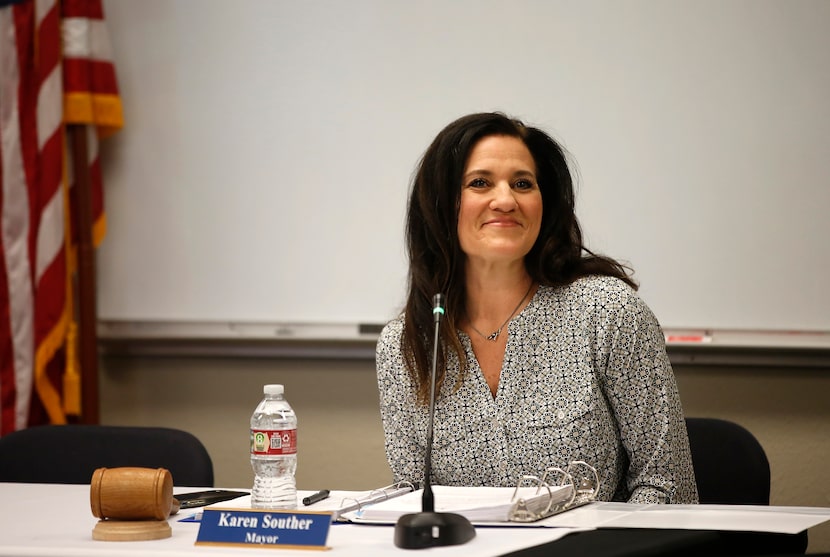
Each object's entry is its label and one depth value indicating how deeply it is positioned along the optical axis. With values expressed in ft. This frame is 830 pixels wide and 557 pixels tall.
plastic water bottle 23.94
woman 24.78
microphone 22.68
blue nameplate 22.73
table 22.55
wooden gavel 23.06
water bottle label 23.93
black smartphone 24.09
